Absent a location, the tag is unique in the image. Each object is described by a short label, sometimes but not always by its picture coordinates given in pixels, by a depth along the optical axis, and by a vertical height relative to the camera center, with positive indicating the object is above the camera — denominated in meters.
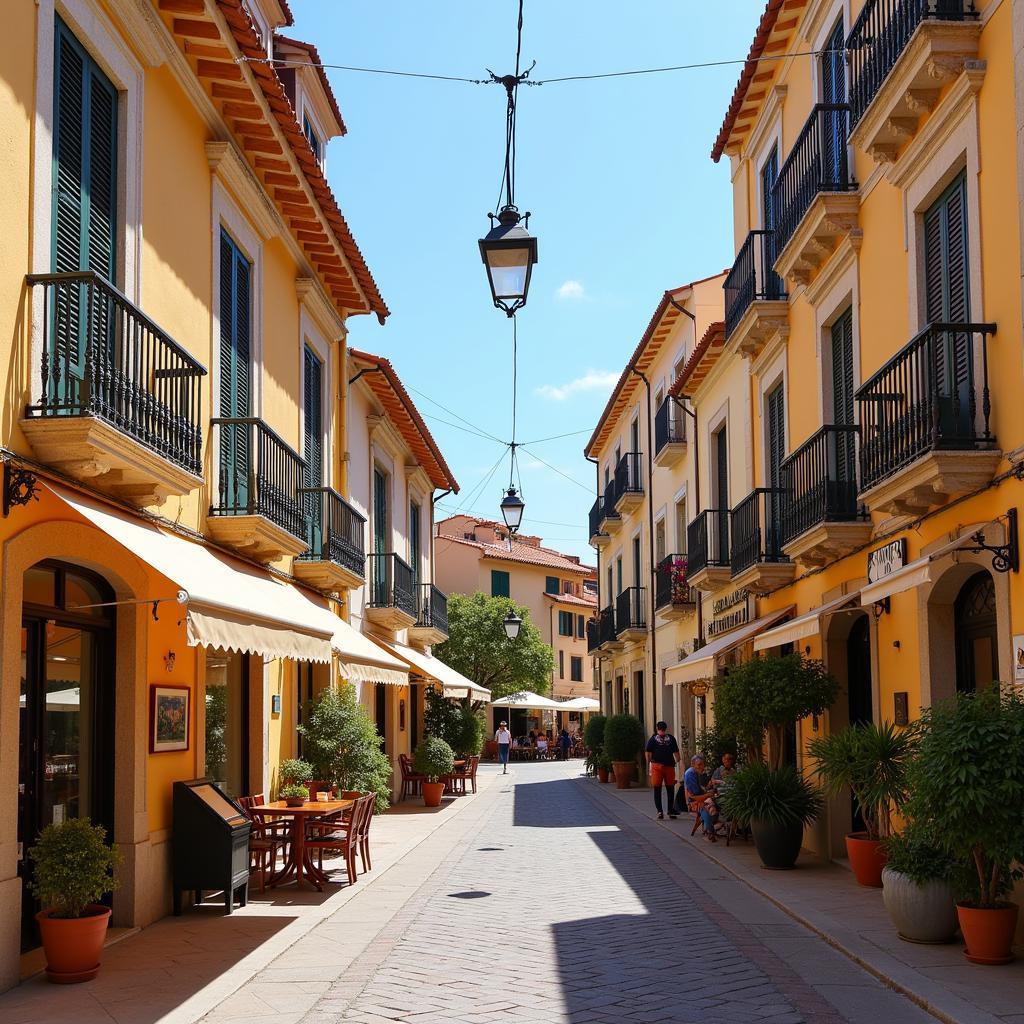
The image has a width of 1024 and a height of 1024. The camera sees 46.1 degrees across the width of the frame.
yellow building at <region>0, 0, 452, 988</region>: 7.60 +1.78
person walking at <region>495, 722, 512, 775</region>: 37.97 -2.74
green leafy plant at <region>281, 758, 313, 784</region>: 14.21 -1.31
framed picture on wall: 9.85 -0.48
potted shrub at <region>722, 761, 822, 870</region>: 12.68 -1.62
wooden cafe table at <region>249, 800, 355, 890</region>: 11.38 -1.67
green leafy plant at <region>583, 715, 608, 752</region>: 31.23 -2.02
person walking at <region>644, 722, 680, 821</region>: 19.27 -1.69
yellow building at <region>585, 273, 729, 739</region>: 23.67 +3.40
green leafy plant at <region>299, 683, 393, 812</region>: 15.02 -1.08
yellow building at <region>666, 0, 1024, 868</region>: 8.91 +2.93
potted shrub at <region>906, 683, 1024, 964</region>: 7.23 -0.88
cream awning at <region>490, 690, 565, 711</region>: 43.31 -1.60
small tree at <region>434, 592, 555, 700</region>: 45.16 +0.22
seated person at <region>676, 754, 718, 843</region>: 15.70 -1.95
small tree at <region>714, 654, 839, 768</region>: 13.54 -0.49
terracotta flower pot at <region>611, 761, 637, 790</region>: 27.98 -2.68
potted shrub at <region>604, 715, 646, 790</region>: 28.06 -2.07
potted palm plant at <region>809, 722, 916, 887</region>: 9.62 -0.90
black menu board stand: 9.95 -1.53
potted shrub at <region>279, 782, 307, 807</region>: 12.04 -1.40
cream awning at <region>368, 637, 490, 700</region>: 20.95 -0.24
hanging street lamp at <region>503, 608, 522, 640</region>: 35.00 +0.92
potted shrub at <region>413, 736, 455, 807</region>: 22.28 -1.99
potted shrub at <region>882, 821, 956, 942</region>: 8.32 -1.65
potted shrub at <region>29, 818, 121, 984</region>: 7.43 -1.42
